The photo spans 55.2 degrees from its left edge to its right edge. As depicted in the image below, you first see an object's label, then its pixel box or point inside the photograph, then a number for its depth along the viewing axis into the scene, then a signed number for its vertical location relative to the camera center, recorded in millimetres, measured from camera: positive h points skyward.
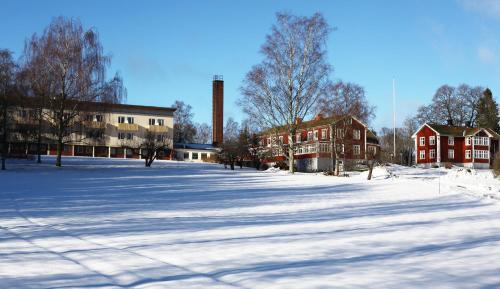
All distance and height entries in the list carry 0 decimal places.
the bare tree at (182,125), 91125 +6963
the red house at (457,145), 68062 +2648
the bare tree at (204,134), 115562 +6639
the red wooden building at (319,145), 52100 +2122
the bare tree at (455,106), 78000 +9508
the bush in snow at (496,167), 30406 -206
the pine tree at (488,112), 75312 +8153
